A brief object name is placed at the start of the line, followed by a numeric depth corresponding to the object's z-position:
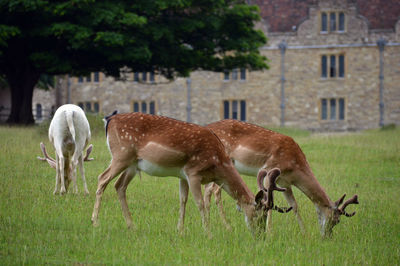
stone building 84.56
